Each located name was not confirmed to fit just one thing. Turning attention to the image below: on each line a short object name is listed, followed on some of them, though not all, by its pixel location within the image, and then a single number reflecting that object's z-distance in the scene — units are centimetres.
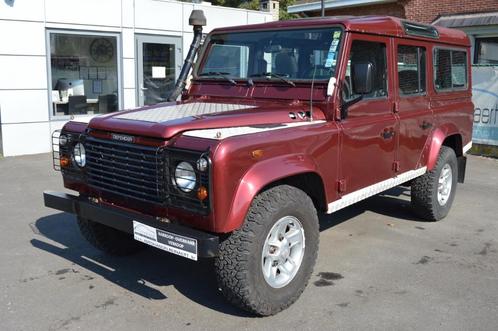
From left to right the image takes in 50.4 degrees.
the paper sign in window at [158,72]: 1187
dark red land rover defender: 334
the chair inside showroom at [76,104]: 1088
